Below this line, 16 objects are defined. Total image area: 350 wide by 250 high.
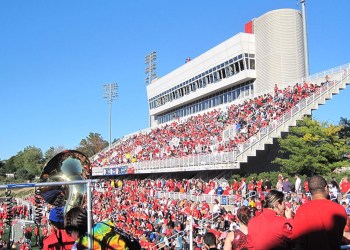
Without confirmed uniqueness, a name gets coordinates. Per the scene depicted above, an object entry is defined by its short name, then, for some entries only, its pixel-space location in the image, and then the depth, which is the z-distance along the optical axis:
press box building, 34.25
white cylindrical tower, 34.09
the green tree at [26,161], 78.19
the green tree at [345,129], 26.90
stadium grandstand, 24.39
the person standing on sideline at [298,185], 15.69
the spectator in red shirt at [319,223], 3.55
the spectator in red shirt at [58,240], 3.96
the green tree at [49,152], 89.38
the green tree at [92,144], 80.00
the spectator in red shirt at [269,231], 3.87
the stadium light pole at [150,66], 62.43
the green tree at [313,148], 21.95
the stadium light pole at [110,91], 63.44
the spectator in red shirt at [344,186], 13.39
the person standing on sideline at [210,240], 4.75
